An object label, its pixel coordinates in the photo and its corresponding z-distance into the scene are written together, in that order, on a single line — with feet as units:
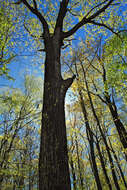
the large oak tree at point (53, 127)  4.83
